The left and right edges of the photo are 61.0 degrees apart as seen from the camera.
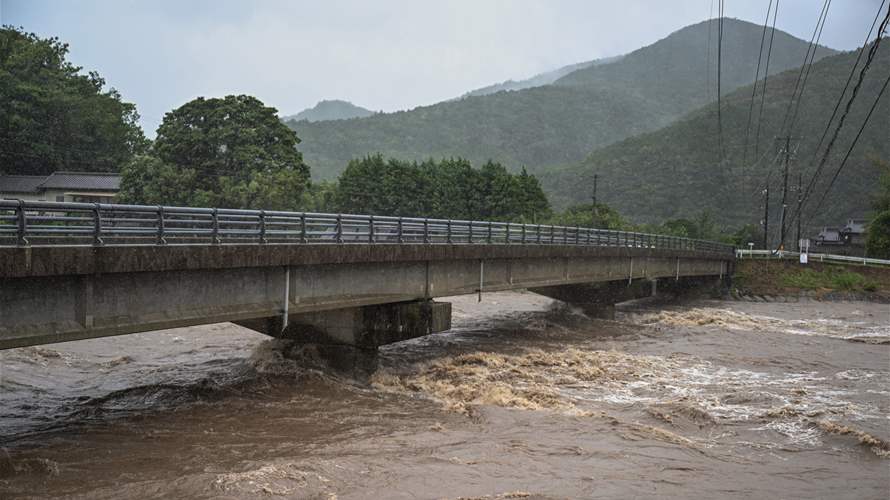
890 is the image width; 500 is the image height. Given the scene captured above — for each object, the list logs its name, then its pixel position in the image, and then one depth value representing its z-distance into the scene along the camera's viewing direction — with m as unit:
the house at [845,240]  99.94
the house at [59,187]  60.62
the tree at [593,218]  82.12
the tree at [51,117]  62.84
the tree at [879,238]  75.62
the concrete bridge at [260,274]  12.11
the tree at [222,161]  57.67
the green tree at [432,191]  79.62
